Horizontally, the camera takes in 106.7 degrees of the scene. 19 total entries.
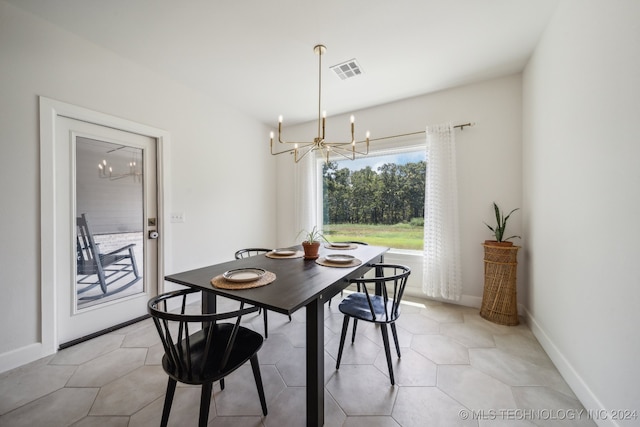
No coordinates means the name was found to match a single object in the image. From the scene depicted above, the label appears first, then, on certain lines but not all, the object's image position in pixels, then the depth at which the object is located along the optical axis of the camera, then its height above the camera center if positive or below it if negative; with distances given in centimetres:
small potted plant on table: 207 -32
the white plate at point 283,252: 223 -37
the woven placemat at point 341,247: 250 -36
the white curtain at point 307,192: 392 +36
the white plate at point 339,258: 188 -37
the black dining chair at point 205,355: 106 -73
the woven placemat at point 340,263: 182 -39
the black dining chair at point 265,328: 220 -108
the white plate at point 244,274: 147 -40
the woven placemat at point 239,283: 139 -41
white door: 209 -11
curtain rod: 283 +105
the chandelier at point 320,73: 204 +149
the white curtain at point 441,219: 284 -8
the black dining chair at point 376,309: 160 -72
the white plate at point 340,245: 257 -35
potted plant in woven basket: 239 -70
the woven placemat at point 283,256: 216 -38
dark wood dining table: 121 -43
